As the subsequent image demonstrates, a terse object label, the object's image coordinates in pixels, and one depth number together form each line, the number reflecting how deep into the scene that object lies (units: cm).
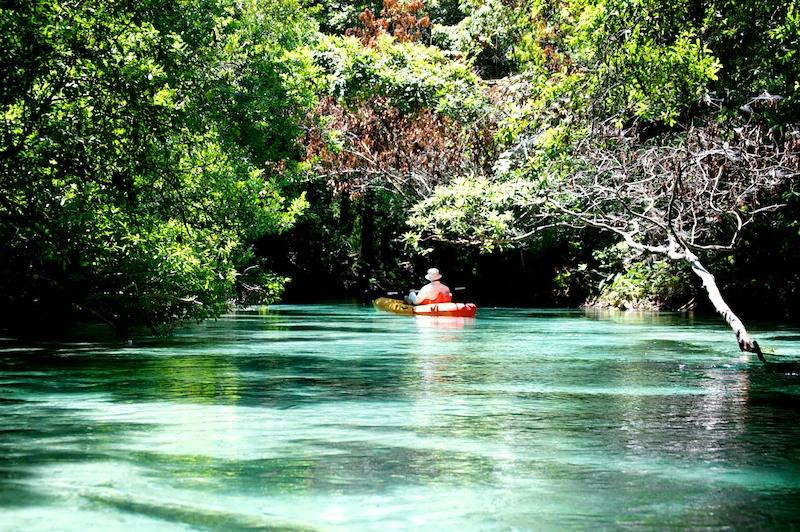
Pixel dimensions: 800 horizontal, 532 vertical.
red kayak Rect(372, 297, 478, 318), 2623
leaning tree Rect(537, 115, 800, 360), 1989
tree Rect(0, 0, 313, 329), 1164
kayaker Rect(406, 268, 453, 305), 2714
